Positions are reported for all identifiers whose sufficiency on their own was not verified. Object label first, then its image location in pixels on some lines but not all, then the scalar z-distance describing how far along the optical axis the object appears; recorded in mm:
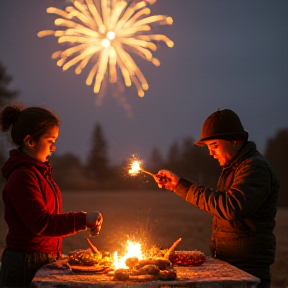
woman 3500
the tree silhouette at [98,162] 37656
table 3045
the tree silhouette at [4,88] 19203
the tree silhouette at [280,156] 31344
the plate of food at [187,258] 3596
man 3797
